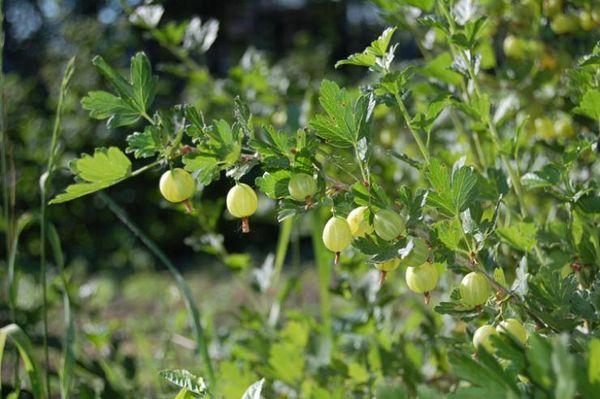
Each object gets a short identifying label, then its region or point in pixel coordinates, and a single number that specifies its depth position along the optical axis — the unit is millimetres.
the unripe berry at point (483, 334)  725
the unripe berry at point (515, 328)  727
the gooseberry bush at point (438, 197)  694
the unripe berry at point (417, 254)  737
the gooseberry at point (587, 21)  1034
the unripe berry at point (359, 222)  753
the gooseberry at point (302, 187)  744
